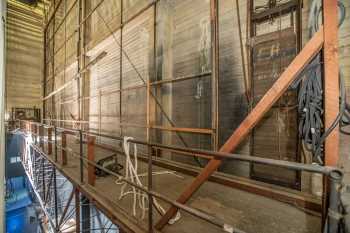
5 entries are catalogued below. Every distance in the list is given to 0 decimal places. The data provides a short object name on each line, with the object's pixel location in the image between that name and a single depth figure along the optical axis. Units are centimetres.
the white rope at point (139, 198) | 204
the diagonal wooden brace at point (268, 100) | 130
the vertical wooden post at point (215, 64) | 313
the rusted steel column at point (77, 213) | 310
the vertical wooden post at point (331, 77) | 126
